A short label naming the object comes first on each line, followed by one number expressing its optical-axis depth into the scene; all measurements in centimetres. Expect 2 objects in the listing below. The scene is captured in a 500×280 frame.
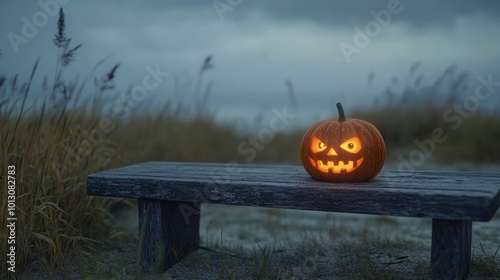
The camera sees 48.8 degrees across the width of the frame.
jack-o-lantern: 288
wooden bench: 255
